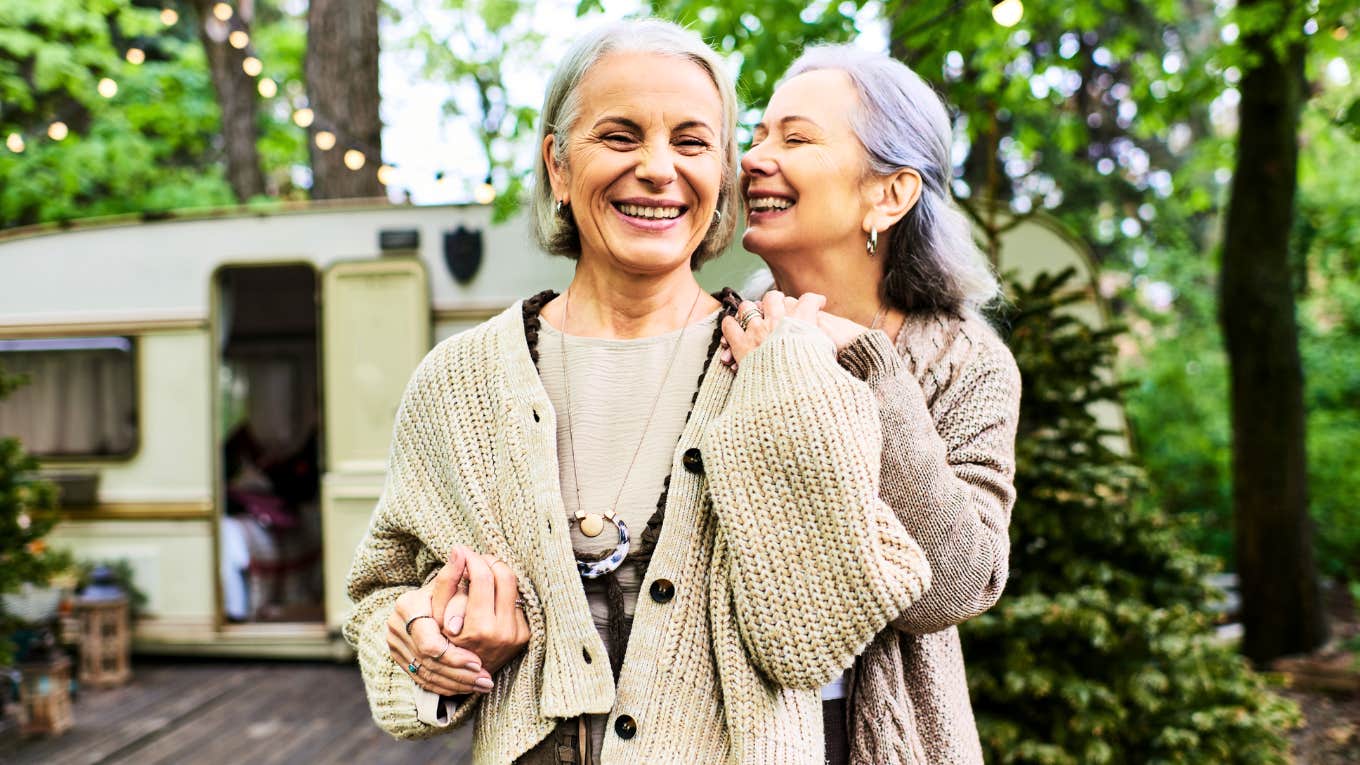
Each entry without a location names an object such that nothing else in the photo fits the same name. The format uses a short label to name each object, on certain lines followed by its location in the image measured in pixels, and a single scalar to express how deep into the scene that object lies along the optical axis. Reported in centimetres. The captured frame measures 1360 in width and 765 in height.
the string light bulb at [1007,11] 337
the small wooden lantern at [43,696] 490
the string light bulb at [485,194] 596
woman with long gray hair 137
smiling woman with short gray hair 118
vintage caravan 593
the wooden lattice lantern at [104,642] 579
